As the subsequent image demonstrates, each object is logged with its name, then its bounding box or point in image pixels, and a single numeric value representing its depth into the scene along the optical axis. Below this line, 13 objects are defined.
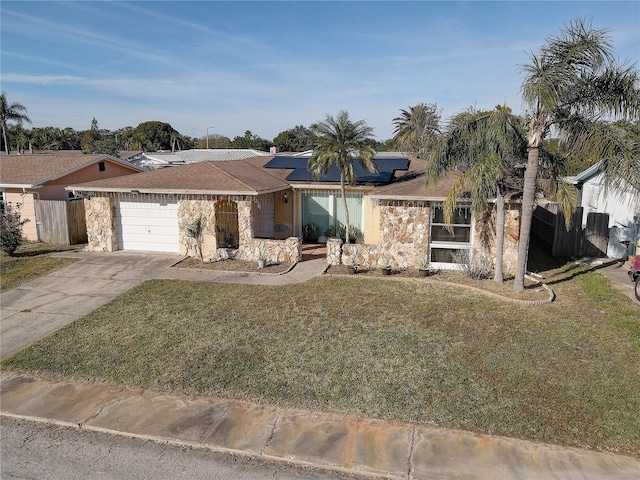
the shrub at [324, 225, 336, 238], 18.64
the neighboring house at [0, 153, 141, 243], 19.34
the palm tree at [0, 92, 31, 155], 44.97
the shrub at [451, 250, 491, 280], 13.73
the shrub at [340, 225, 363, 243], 17.97
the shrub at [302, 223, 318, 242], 18.88
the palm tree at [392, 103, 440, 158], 35.03
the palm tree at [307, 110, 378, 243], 15.26
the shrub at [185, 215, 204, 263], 15.84
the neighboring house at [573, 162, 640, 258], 15.89
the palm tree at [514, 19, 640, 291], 10.48
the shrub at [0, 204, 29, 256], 16.62
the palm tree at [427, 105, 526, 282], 11.66
